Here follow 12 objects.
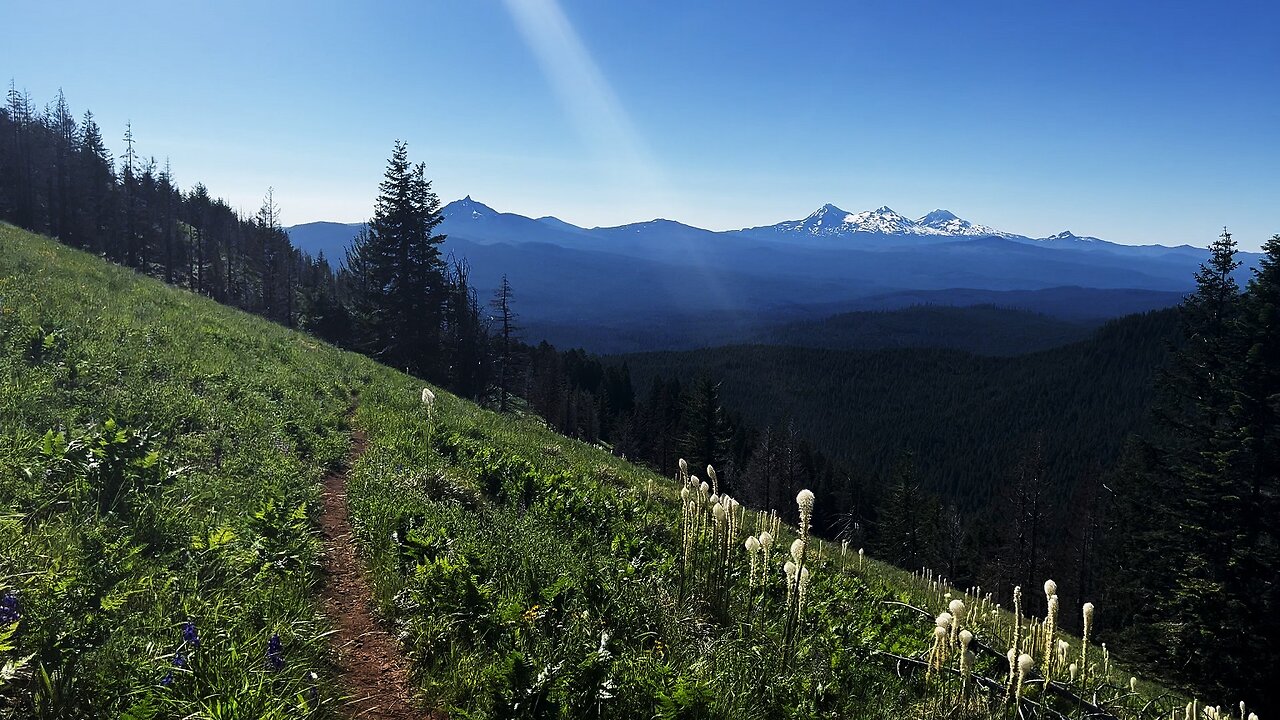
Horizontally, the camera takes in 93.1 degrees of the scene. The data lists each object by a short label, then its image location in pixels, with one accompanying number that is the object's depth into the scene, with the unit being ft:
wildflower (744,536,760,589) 18.38
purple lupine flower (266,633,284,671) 12.25
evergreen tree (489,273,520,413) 159.35
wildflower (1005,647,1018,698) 14.24
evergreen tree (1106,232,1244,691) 71.67
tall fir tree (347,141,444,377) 123.65
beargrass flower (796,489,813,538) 14.46
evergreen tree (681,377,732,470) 181.39
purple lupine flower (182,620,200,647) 11.80
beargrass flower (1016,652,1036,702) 13.33
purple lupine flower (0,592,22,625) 10.88
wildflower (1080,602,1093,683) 16.04
